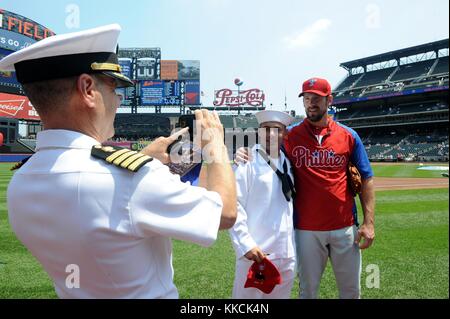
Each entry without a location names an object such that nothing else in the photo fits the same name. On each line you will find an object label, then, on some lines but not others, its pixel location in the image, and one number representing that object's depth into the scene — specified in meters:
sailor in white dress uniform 2.71
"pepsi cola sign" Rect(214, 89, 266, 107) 63.00
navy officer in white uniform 1.02
